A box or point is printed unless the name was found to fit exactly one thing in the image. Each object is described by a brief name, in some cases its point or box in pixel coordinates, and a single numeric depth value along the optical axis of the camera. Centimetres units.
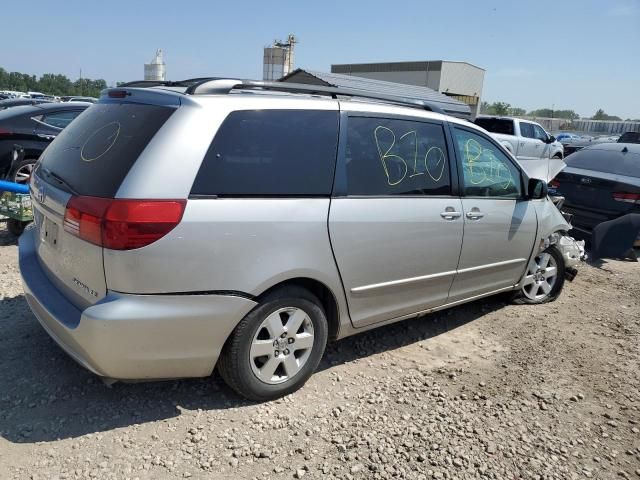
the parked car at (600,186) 729
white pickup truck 1727
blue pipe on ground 527
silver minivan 251
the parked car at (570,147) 2355
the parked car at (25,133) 726
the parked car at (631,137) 2630
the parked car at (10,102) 1740
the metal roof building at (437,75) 4378
